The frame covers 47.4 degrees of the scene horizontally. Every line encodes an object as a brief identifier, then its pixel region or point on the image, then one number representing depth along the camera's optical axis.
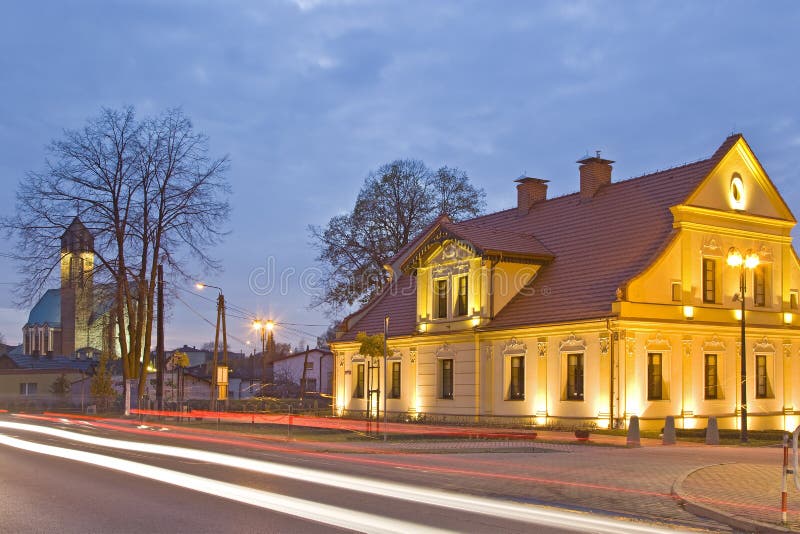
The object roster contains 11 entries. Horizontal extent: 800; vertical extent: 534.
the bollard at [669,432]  27.68
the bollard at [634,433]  26.67
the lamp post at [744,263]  27.97
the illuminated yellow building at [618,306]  33.25
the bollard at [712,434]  27.75
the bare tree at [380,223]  58.91
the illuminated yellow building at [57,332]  124.18
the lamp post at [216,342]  45.45
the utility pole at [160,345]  47.66
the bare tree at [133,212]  48.56
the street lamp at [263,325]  54.00
